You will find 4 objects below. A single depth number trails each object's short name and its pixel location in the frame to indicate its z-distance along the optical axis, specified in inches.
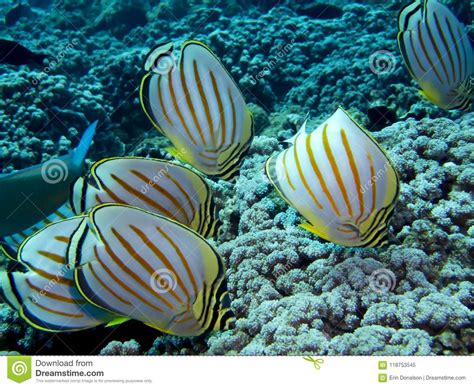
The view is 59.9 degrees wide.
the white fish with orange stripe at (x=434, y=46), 19.9
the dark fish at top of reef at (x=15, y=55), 43.7
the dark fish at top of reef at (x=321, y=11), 69.5
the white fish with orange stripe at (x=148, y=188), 15.1
